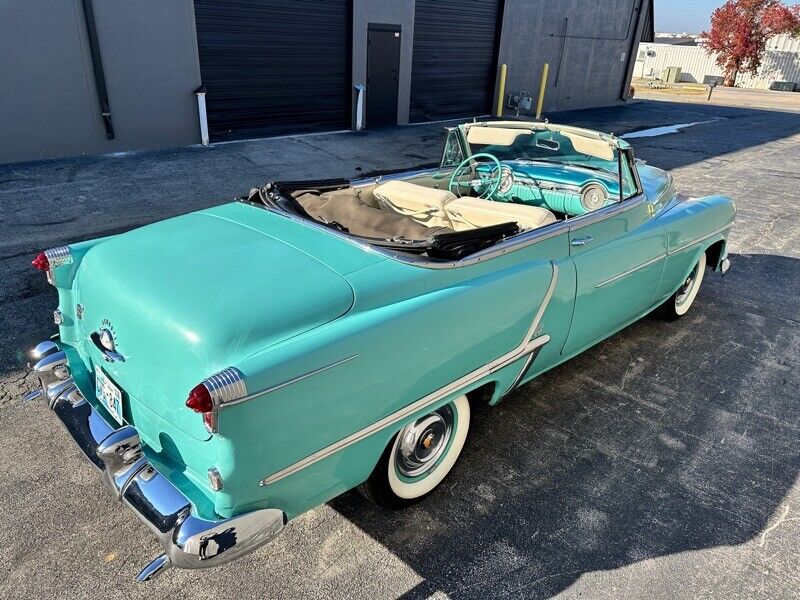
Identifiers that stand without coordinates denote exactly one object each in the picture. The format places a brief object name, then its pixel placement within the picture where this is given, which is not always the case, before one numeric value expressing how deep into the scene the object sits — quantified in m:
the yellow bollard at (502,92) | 15.16
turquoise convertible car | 1.91
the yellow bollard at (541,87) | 16.32
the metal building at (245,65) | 8.31
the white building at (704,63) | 31.56
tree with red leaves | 30.48
